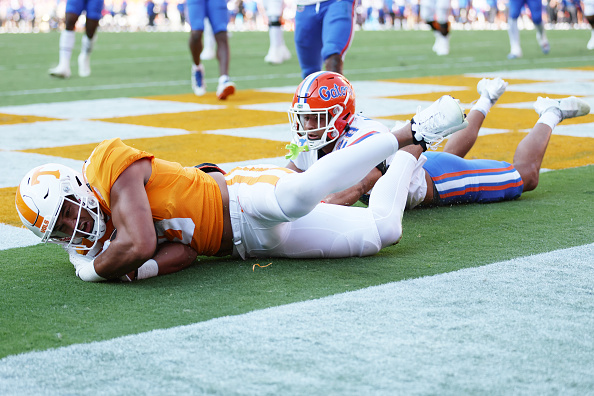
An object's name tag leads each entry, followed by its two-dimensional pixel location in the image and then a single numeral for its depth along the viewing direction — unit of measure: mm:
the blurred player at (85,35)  20344
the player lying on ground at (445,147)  7664
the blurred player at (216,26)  17594
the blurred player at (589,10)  27078
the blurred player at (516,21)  25828
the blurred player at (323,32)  12797
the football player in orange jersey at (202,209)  6086
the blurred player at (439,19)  29937
